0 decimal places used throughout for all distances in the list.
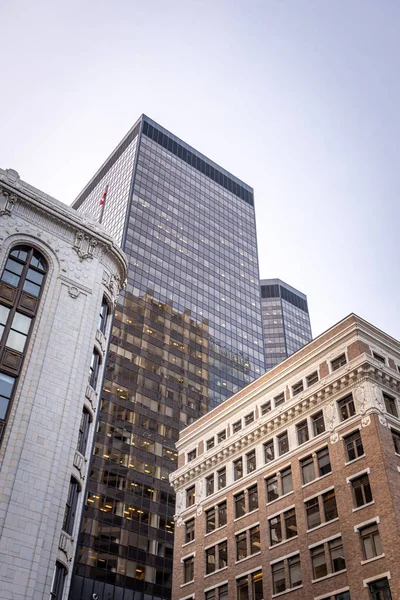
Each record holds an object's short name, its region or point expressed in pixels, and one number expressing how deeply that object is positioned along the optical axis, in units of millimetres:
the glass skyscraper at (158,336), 95625
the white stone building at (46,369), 35719
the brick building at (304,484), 45156
